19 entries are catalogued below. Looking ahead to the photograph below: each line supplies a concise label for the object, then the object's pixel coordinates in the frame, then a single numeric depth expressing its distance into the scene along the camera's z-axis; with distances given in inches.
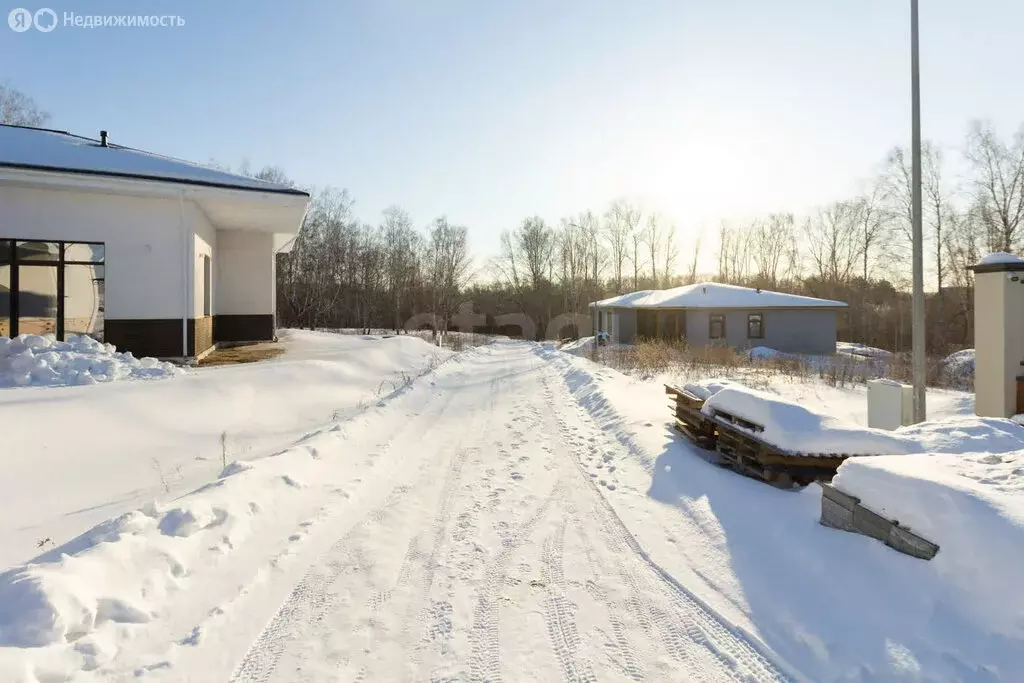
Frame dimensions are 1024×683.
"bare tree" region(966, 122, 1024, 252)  1196.5
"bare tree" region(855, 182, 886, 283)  1676.9
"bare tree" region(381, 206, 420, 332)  1766.0
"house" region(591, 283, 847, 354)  1110.4
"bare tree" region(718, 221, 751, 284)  2304.4
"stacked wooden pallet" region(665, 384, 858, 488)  218.8
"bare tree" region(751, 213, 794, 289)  2203.5
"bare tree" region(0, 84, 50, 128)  1270.9
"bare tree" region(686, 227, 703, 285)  2359.7
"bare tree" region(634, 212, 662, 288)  2256.4
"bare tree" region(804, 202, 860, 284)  1864.1
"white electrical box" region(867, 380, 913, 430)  291.3
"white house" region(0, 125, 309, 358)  424.5
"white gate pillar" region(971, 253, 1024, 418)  313.0
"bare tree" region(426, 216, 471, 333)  1562.5
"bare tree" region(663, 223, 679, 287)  2261.3
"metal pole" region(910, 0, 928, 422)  304.7
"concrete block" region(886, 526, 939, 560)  137.6
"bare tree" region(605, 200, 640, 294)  2260.1
